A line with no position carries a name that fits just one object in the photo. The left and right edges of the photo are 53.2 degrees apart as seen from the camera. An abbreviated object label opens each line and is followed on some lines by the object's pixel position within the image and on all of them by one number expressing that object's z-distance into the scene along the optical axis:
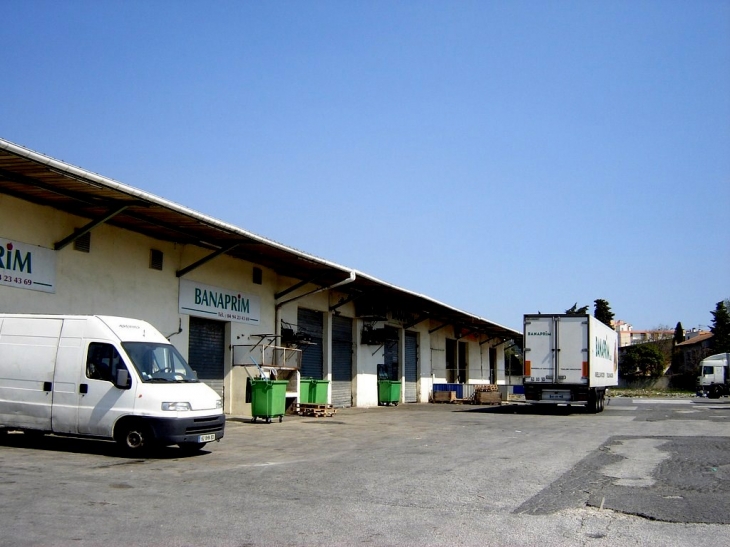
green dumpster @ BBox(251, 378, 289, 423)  18.70
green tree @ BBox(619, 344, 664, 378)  75.88
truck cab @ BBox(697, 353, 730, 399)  51.43
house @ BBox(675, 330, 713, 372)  87.30
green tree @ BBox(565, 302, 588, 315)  79.36
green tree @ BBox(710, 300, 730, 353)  80.88
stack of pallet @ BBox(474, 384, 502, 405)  35.25
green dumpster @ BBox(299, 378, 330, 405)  22.58
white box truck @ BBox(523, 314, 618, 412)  25.03
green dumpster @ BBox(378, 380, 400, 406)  31.06
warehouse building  14.16
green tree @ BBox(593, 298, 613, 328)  83.50
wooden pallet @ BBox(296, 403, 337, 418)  21.58
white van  11.45
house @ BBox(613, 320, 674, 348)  143.74
